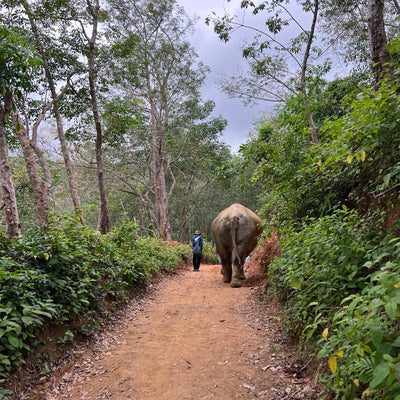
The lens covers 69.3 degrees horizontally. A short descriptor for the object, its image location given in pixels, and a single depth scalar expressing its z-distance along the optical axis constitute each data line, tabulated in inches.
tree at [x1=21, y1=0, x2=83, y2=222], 344.5
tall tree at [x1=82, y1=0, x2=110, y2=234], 331.0
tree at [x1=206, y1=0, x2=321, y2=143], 266.5
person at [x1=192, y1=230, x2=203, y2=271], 519.3
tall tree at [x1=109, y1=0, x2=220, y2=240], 660.7
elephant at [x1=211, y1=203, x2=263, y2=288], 337.1
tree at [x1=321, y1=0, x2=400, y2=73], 370.6
